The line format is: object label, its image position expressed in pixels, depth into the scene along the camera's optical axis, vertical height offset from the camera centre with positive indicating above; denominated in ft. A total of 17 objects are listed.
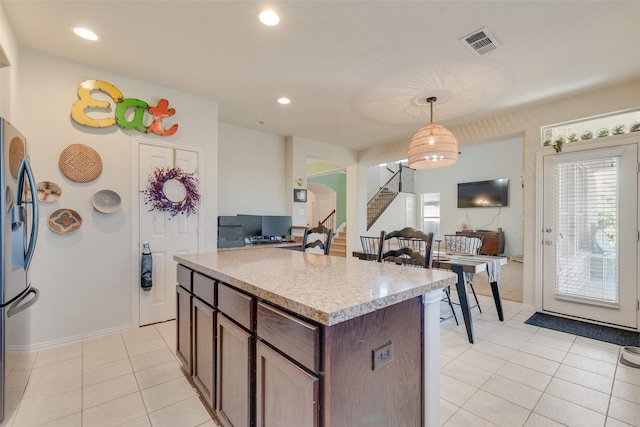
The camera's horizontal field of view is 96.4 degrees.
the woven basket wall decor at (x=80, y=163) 8.85 +1.55
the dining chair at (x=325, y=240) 8.32 -0.77
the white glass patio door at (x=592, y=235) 10.19 -0.79
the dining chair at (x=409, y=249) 6.53 -0.86
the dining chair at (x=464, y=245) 13.14 -1.49
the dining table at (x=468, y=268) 9.20 -1.85
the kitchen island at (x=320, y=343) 3.26 -1.79
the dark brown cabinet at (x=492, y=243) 25.55 -2.62
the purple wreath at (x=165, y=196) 10.36 +0.73
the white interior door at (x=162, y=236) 10.34 -0.90
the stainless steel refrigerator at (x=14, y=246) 5.21 -0.68
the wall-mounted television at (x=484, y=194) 26.89 +1.96
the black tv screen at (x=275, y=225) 15.26 -0.69
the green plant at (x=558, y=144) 11.48 +2.81
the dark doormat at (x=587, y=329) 9.38 -4.13
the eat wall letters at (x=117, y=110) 9.11 +3.49
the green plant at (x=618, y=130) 10.52 +3.13
